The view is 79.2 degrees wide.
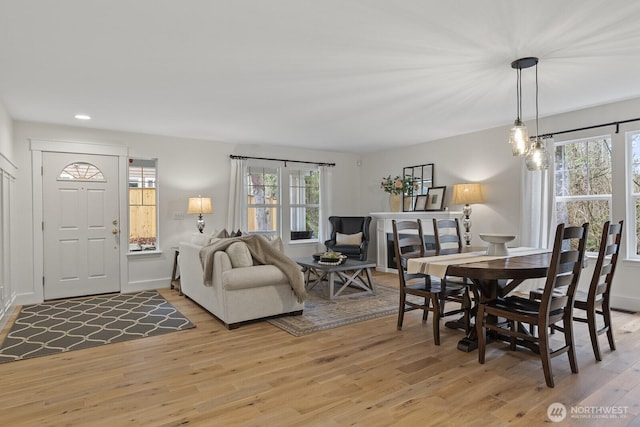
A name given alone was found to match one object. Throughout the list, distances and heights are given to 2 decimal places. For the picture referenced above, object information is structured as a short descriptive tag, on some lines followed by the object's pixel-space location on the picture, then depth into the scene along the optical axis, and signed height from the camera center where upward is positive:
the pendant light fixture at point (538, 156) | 3.23 +0.45
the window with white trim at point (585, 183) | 4.46 +0.32
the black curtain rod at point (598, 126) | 4.18 +0.95
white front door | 5.00 -0.18
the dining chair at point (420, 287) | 3.20 -0.70
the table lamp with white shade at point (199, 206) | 5.67 +0.07
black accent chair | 6.47 -0.43
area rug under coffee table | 3.69 -1.08
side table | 5.46 -0.94
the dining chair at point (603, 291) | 2.75 -0.60
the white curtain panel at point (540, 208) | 4.75 +0.02
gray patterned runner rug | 3.25 -1.12
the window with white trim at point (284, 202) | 6.68 +0.16
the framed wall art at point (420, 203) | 6.36 +0.12
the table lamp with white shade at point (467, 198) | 5.41 +0.17
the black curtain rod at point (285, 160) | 6.31 +0.89
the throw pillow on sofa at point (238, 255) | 3.79 -0.44
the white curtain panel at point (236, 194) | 6.25 +0.27
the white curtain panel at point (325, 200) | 7.34 +0.20
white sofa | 3.65 -0.82
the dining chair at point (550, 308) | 2.42 -0.69
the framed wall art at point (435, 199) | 6.10 +0.18
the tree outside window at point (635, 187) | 4.19 +0.24
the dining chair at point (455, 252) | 3.23 -0.41
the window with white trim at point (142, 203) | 6.84 +0.15
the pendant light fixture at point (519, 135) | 3.06 +0.60
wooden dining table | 2.52 -0.40
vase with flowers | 6.55 +0.39
